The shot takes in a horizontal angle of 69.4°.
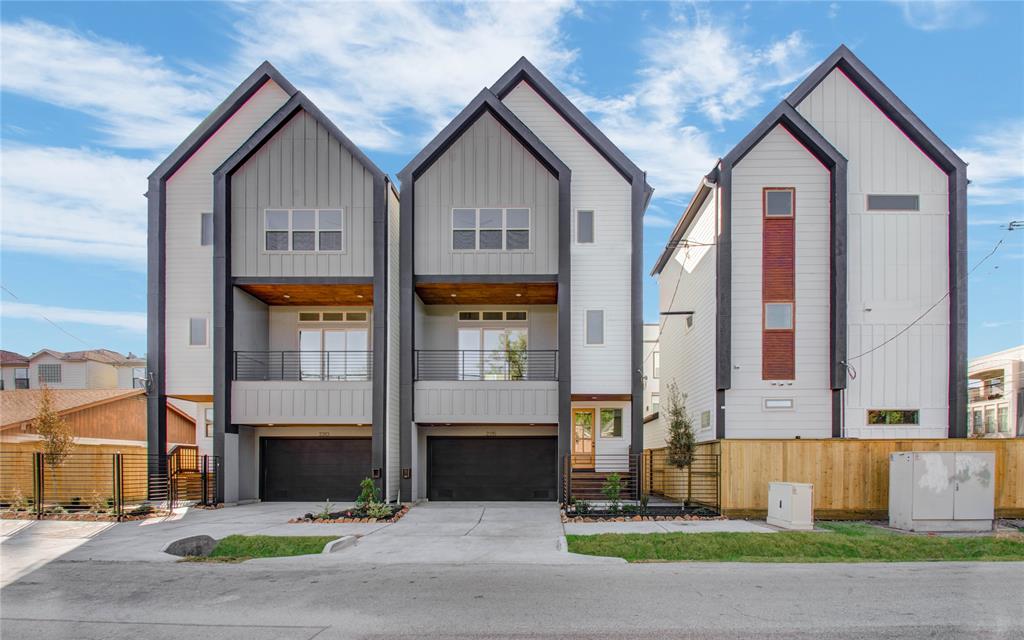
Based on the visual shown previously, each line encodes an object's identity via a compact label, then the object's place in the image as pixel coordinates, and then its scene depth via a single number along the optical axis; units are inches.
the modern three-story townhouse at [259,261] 828.6
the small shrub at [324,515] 683.4
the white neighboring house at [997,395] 1524.4
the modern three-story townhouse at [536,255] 835.4
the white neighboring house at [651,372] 1660.7
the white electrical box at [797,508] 598.5
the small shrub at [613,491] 685.3
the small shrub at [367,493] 741.9
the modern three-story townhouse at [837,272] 804.0
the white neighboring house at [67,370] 1569.9
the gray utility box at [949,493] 596.7
